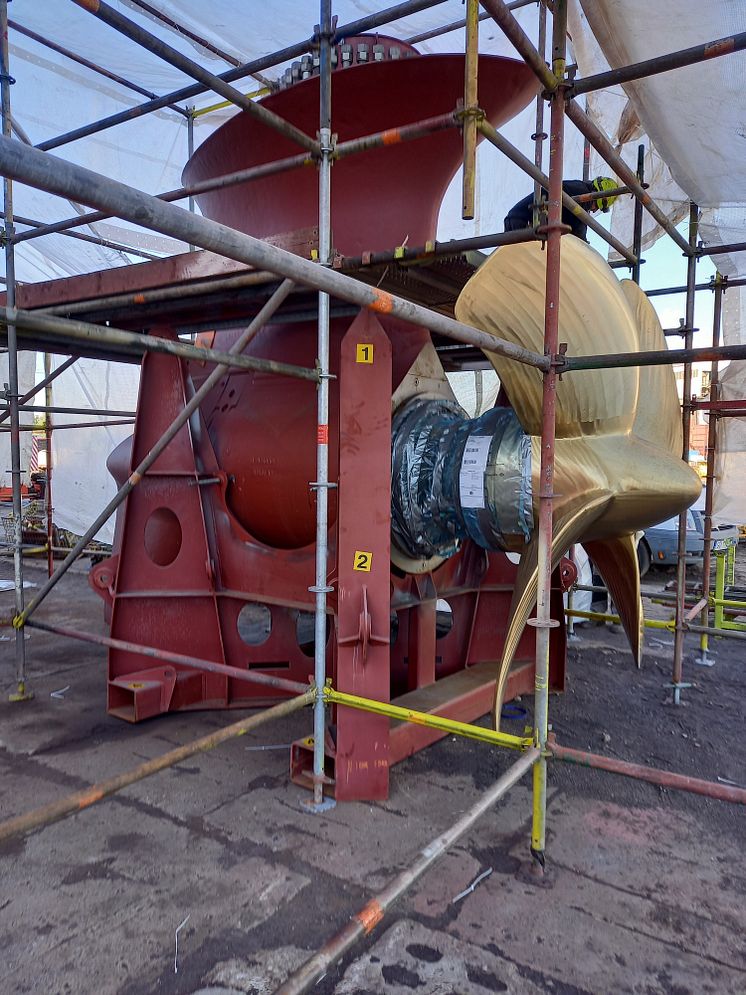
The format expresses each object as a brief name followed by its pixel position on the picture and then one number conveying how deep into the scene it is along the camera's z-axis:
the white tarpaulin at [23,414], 13.58
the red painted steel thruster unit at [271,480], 4.41
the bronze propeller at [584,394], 3.39
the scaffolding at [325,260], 1.66
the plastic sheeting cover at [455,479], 3.84
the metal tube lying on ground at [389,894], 1.71
